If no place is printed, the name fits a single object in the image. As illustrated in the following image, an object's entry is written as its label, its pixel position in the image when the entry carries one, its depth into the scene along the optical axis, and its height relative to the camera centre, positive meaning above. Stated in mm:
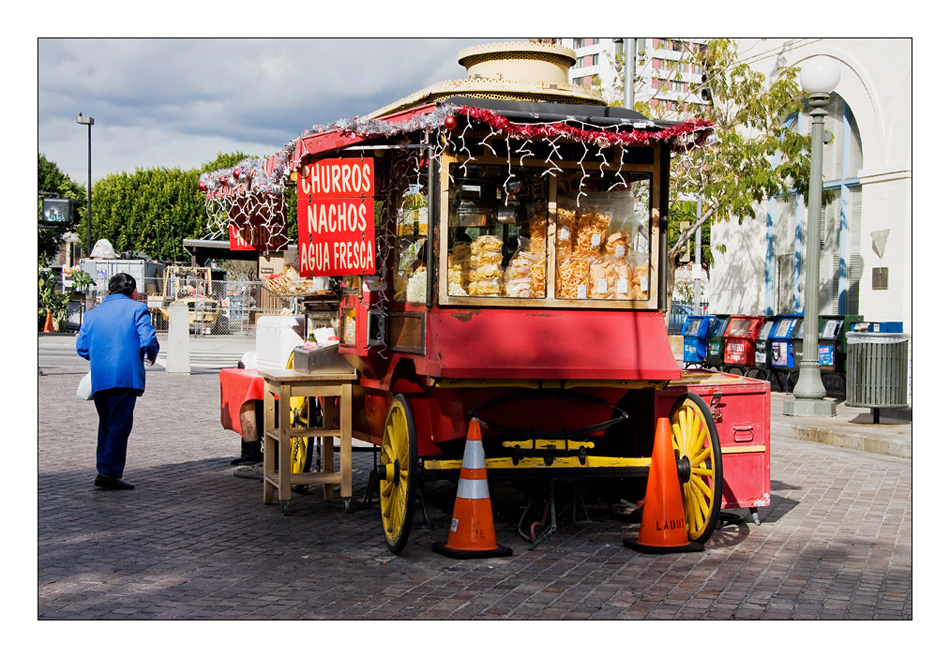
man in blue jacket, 8531 -442
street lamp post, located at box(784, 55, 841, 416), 13820 +298
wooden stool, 7570 -849
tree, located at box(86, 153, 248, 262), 60719 +6093
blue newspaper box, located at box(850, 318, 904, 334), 15570 -173
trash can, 12133 -624
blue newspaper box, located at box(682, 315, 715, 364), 20453 -445
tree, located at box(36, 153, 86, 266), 47250 +6249
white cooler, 9055 -198
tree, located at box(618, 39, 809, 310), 17797 +2952
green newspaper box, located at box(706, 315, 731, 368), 19734 -484
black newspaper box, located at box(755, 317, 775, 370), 18286 -522
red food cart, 6648 +173
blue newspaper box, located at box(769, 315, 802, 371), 17688 -452
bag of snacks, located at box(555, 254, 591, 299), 7125 +256
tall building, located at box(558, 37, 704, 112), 19078 +4774
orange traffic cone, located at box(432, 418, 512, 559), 6344 -1213
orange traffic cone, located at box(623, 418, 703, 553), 6477 -1196
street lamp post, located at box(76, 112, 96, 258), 42406 +7893
